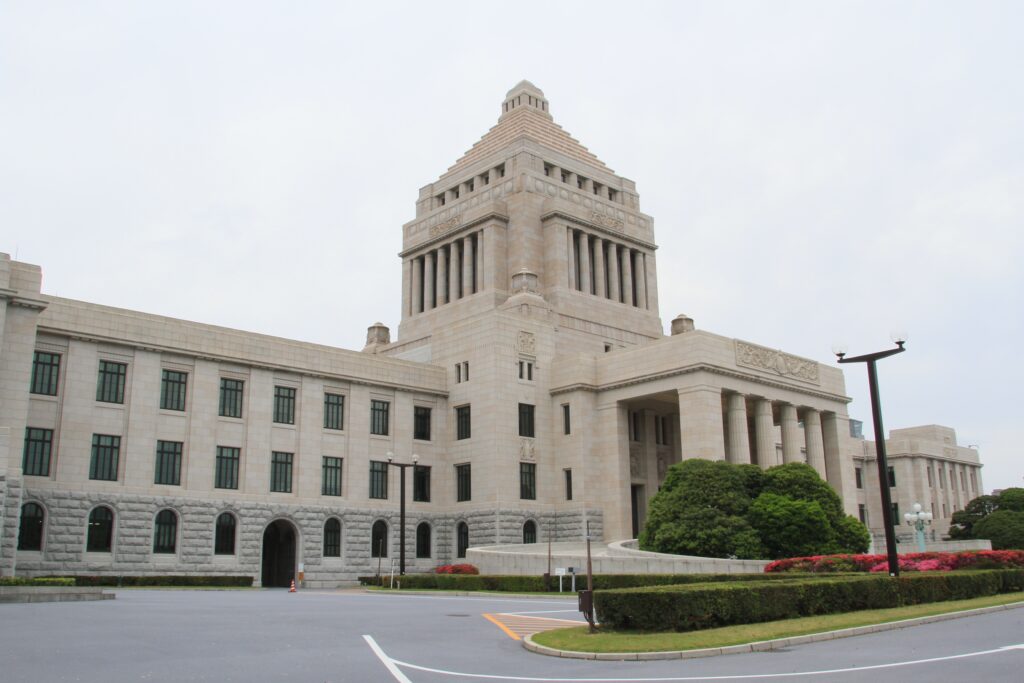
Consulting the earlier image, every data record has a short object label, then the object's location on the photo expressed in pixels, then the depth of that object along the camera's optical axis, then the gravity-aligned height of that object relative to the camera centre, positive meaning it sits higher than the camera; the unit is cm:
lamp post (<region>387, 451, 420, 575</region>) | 4157 +12
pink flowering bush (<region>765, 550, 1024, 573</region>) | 2983 -93
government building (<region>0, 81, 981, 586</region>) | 4250 +721
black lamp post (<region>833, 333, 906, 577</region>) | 2364 +248
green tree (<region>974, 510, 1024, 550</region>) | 6950 +39
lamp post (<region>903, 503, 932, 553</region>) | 5231 +93
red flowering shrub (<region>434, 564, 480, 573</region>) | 4472 -123
